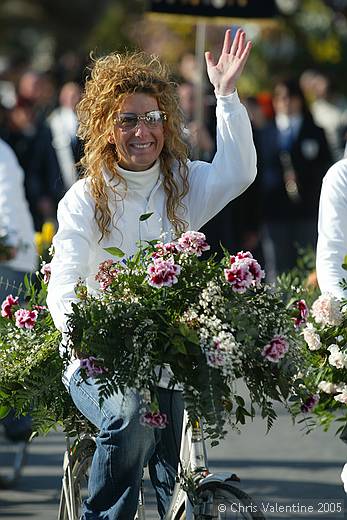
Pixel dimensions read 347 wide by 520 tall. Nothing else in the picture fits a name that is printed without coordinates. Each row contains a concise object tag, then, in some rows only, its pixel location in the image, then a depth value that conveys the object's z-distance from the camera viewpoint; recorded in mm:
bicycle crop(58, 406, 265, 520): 9078
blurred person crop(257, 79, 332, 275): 26375
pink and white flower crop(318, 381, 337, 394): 10286
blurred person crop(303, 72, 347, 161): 31803
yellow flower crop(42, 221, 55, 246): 15758
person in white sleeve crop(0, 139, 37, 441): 14734
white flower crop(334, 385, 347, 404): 10117
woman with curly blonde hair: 9961
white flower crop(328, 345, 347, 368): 10172
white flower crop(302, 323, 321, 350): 10281
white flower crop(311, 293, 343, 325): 10172
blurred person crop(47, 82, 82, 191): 23687
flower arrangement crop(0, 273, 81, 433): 9953
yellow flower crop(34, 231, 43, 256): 15403
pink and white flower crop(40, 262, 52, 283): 10672
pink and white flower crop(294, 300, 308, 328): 9906
